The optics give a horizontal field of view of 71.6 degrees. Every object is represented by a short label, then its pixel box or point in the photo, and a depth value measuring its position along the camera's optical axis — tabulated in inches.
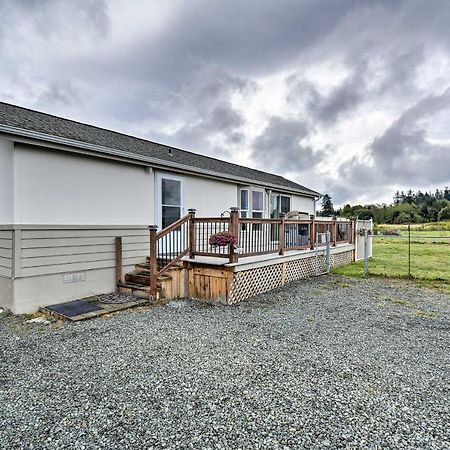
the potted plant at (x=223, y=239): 231.0
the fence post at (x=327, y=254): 366.9
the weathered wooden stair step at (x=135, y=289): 240.2
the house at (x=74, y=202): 203.8
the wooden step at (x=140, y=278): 243.4
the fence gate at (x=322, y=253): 367.2
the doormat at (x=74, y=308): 199.7
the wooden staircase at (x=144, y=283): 238.5
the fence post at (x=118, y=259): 256.5
